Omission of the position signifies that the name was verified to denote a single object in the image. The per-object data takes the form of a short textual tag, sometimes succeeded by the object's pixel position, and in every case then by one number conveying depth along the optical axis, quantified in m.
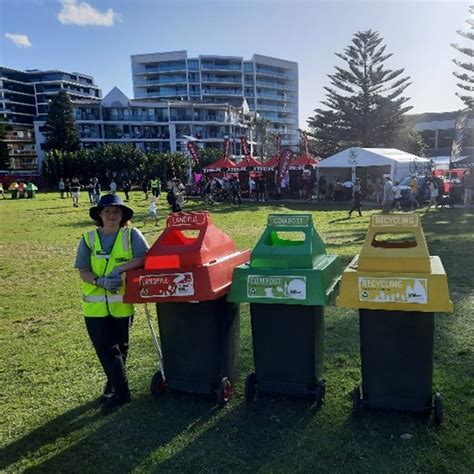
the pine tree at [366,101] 45.19
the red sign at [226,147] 33.16
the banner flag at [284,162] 25.92
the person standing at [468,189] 20.31
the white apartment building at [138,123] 68.94
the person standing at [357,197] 17.83
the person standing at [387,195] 16.72
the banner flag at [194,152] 31.47
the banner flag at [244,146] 35.49
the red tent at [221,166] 28.92
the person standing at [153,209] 16.94
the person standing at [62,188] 34.47
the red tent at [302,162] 28.11
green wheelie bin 3.34
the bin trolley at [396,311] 3.07
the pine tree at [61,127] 59.62
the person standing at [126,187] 28.85
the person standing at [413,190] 19.77
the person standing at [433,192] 19.38
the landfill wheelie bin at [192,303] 3.40
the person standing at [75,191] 25.81
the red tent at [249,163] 27.98
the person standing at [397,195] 19.26
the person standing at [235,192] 24.60
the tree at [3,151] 58.42
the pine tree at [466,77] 33.44
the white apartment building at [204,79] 89.12
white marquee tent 23.16
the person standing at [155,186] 26.12
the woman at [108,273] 3.63
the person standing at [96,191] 25.85
